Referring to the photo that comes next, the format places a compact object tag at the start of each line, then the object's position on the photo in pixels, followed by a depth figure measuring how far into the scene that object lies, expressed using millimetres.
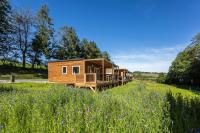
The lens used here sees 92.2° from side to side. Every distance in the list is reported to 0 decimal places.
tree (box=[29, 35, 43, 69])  21906
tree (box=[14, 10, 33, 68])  22101
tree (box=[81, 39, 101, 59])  27378
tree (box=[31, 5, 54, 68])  21946
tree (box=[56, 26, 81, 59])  23812
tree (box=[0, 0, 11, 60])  19434
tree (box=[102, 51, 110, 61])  36443
